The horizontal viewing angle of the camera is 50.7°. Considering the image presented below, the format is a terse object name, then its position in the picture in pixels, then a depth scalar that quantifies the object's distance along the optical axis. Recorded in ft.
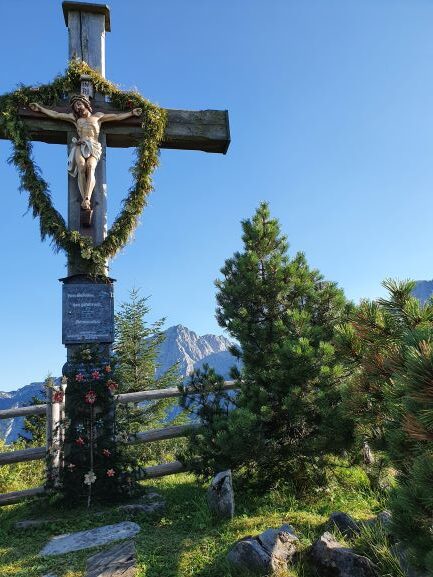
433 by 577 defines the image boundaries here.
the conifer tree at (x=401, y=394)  6.70
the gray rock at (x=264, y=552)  11.56
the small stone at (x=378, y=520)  13.41
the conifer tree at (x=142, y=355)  44.93
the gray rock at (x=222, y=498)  16.55
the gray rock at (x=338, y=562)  11.10
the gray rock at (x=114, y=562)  12.37
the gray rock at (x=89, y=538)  15.30
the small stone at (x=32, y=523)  18.21
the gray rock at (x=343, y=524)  13.74
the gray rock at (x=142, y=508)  18.75
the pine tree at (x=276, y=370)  18.43
